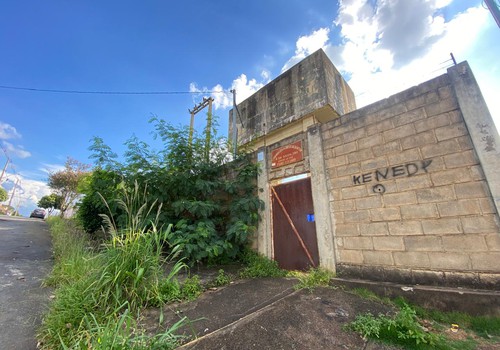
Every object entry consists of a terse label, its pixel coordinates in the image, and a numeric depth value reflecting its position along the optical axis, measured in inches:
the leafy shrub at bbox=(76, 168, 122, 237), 182.4
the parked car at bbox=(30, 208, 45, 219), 900.0
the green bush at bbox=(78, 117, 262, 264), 163.6
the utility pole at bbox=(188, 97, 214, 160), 207.4
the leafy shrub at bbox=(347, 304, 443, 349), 73.2
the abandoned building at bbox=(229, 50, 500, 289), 100.3
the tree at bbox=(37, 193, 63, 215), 950.4
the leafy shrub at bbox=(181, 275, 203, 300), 115.2
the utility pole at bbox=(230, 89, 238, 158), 324.2
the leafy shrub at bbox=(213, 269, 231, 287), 138.0
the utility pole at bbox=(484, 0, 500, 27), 142.4
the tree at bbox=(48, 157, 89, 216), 702.5
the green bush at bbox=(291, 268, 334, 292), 127.6
